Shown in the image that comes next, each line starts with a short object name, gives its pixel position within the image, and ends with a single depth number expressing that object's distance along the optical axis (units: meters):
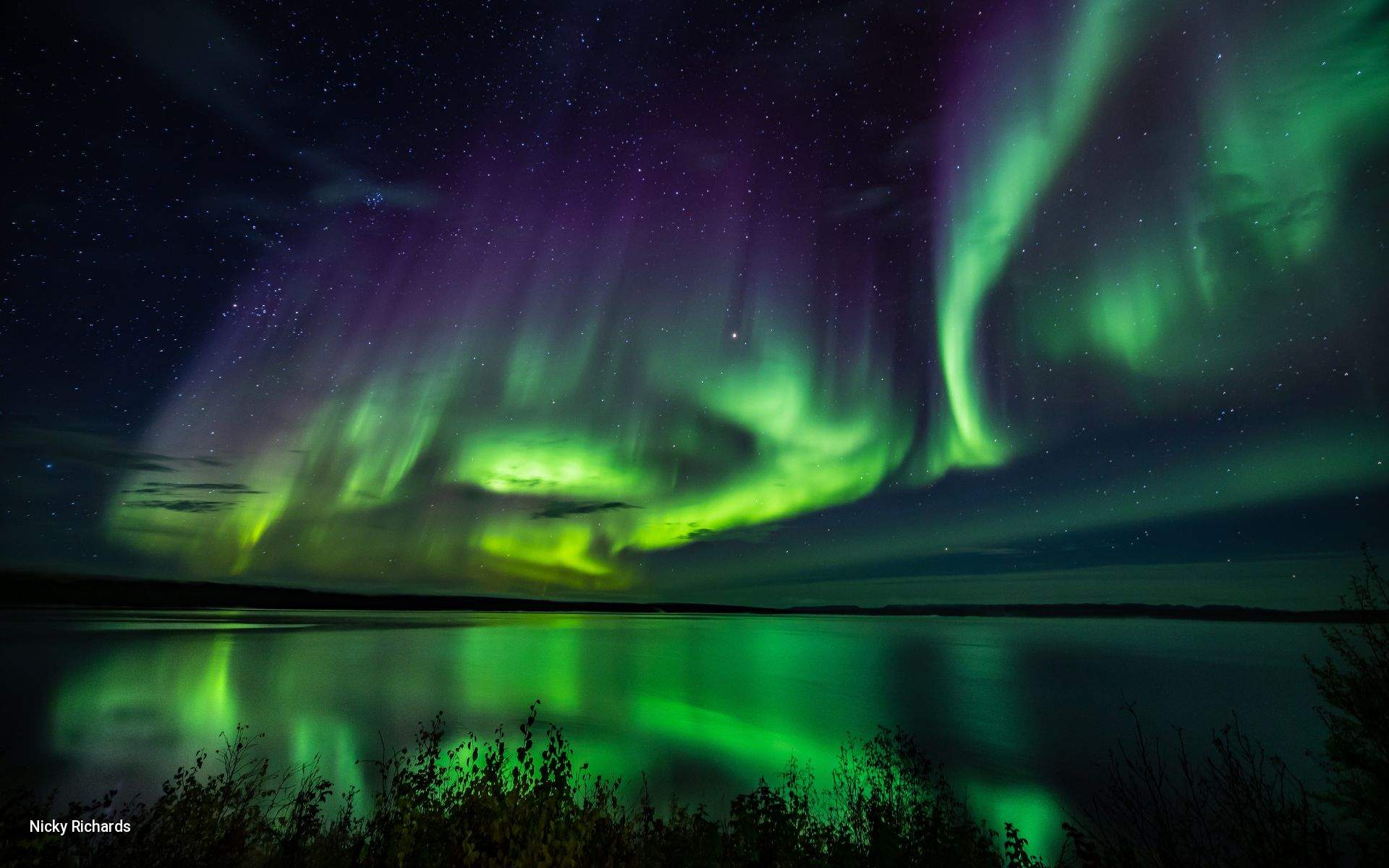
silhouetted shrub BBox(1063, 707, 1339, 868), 5.44
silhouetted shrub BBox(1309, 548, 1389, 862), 8.02
